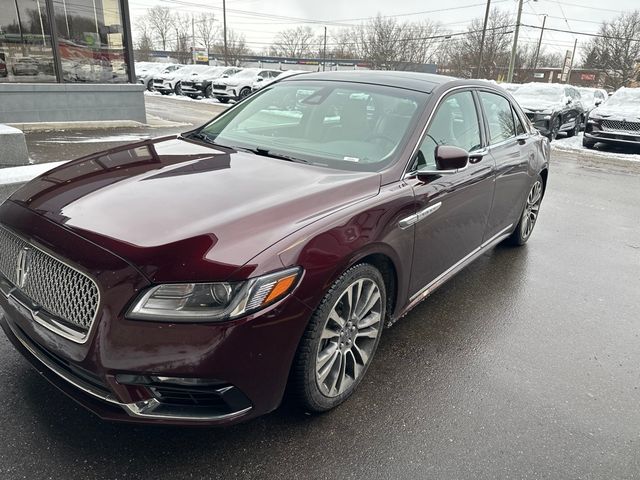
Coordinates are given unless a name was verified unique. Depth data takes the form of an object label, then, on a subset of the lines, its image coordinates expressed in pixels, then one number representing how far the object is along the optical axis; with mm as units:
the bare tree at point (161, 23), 85875
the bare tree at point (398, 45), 51219
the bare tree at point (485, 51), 41906
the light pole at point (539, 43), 55316
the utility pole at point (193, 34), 80588
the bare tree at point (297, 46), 86562
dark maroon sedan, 1893
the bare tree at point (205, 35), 83250
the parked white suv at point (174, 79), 27703
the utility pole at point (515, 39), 30531
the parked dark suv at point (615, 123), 12766
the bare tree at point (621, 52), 45062
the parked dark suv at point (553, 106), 14188
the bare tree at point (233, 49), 66544
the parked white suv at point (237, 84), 24250
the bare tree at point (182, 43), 68500
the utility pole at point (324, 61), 67119
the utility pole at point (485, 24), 36119
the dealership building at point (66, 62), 10578
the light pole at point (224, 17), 49494
